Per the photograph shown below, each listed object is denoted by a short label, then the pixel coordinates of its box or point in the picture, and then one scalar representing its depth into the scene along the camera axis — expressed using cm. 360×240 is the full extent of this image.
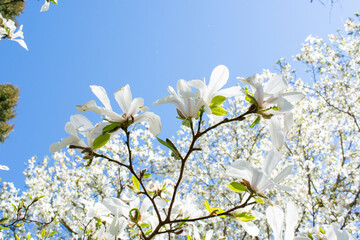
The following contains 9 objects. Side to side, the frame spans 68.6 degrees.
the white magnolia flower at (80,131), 80
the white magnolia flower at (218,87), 81
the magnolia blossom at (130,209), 97
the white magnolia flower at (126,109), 78
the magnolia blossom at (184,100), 76
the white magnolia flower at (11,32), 211
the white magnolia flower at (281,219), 81
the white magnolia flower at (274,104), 76
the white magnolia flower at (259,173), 80
